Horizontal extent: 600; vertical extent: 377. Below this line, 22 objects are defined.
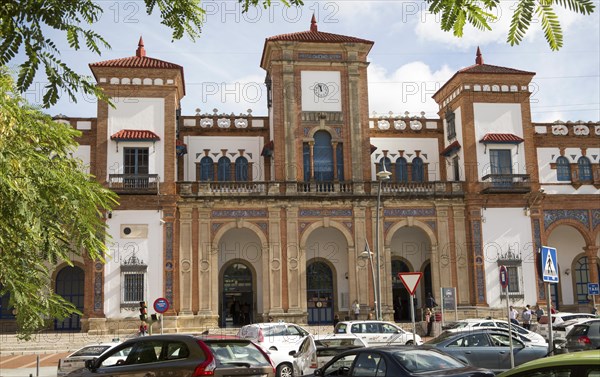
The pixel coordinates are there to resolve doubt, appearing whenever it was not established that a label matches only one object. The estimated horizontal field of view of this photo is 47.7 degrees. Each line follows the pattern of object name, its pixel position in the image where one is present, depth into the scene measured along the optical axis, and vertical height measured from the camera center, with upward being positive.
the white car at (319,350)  17.89 -1.82
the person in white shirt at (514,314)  32.02 -1.80
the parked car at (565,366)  5.68 -0.77
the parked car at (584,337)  20.32 -1.81
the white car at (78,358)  20.52 -2.02
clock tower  38.94 +10.24
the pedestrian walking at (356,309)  36.19 -1.36
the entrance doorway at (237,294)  39.09 -0.44
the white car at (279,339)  19.67 -1.74
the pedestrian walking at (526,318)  32.67 -1.90
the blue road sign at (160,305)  25.06 -0.61
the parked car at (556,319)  29.97 -1.90
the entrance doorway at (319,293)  39.03 -0.50
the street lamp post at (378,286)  27.23 -0.18
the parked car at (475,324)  26.53 -1.74
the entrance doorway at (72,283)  38.59 +0.48
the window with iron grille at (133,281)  35.53 +0.47
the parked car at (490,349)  18.98 -1.94
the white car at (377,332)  25.14 -1.81
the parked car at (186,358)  11.78 -1.25
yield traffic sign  18.09 +0.05
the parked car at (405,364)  11.23 -1.38
